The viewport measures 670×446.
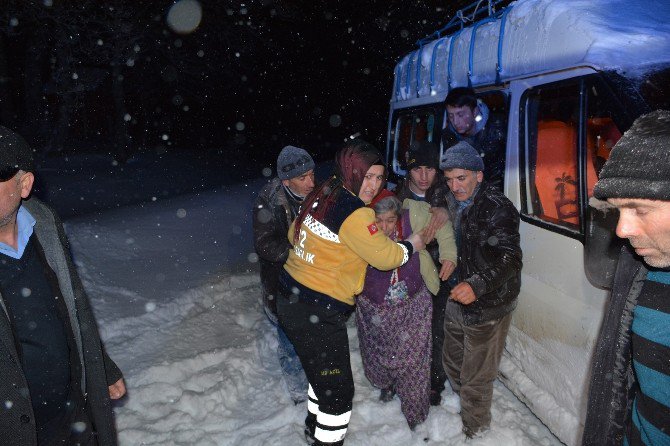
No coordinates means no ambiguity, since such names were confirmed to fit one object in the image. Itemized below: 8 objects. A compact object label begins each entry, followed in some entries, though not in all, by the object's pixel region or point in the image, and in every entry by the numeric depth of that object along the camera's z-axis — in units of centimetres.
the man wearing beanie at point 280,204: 301
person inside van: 360
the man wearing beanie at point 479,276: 261
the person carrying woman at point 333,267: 244
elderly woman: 289
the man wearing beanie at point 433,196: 342
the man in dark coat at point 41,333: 178
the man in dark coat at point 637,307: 127
